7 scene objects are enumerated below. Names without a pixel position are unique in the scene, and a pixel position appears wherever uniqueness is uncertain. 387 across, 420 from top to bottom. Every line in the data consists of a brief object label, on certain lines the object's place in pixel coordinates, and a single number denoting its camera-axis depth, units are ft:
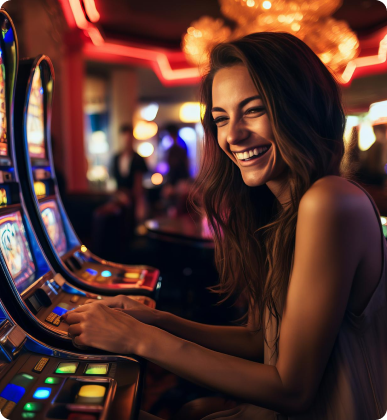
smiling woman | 2.55
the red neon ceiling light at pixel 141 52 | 15.15
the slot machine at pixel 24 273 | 3.14
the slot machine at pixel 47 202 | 4.53
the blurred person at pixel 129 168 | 15.60
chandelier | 9.91
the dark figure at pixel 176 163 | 15.78
